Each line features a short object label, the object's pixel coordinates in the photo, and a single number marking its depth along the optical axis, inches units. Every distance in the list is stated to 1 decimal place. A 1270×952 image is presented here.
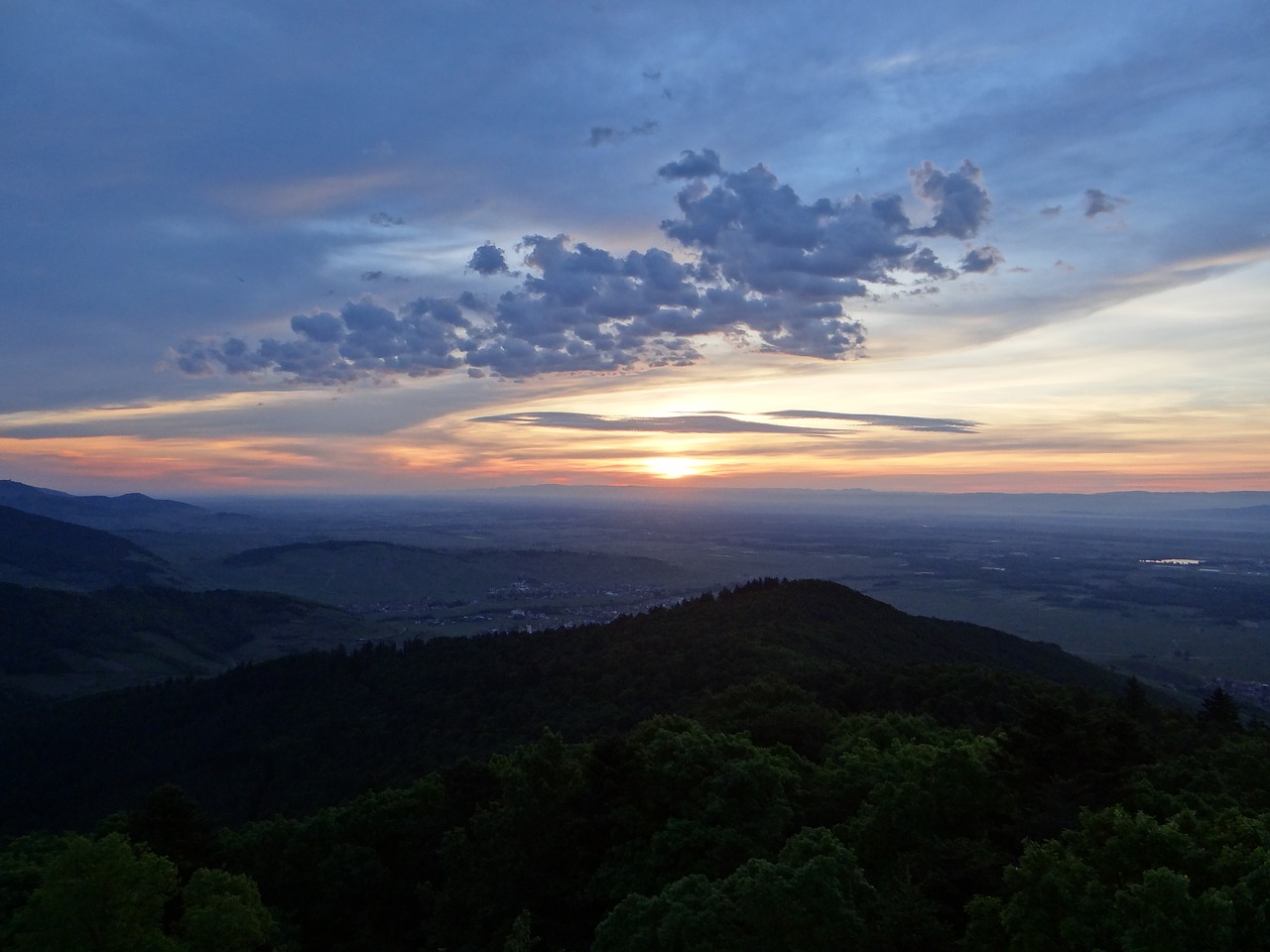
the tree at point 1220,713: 1581.4
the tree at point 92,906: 738.8
